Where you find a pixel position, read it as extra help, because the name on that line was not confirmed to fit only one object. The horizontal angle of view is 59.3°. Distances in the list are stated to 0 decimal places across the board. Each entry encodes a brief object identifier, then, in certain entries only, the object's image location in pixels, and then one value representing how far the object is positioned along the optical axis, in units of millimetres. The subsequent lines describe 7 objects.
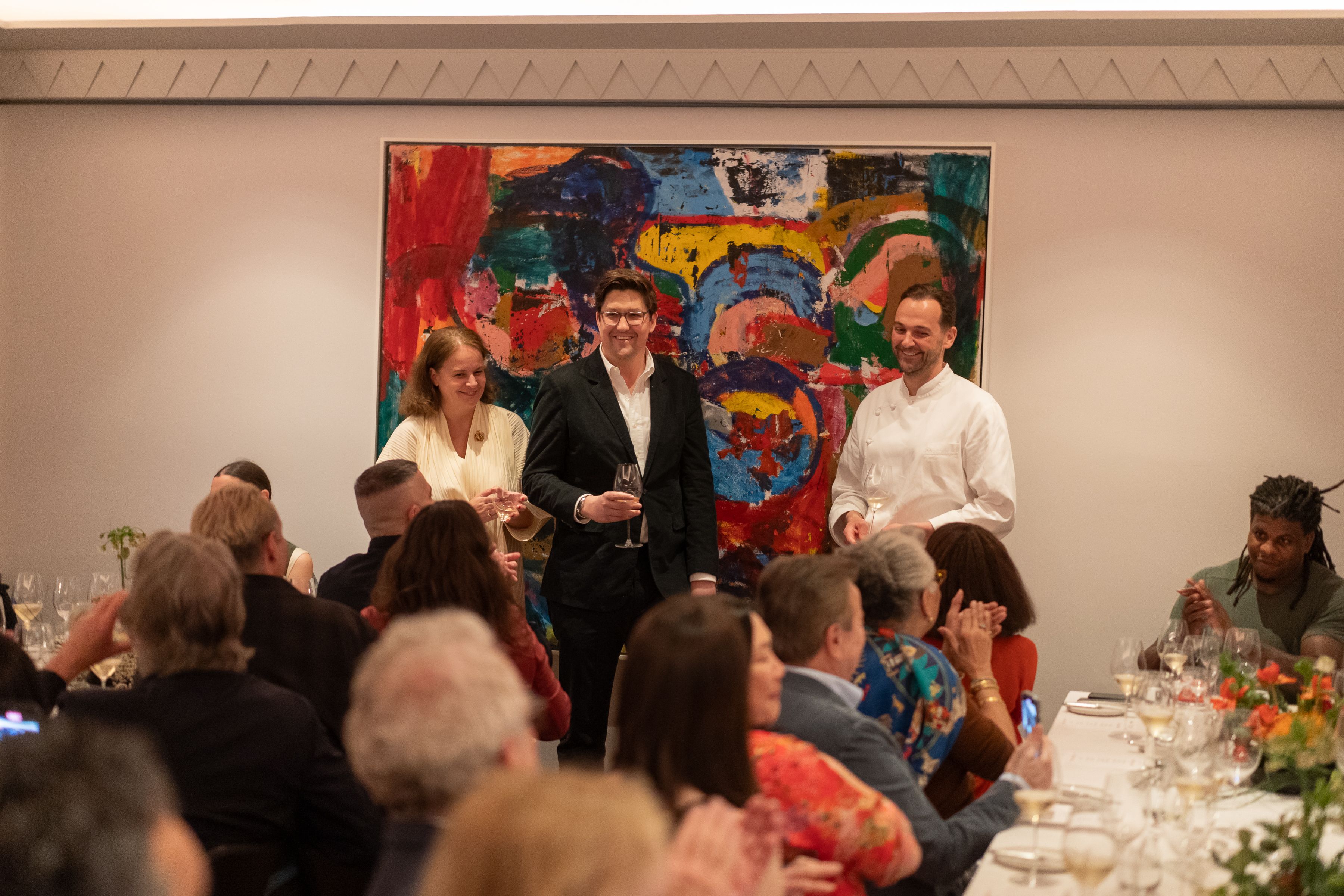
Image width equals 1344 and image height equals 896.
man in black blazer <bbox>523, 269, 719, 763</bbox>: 4082
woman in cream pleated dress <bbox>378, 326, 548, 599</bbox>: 4398
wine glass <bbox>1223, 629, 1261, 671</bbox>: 3012
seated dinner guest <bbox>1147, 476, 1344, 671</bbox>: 3623
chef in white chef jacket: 4109
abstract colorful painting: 4543
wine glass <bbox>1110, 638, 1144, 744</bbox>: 2941
